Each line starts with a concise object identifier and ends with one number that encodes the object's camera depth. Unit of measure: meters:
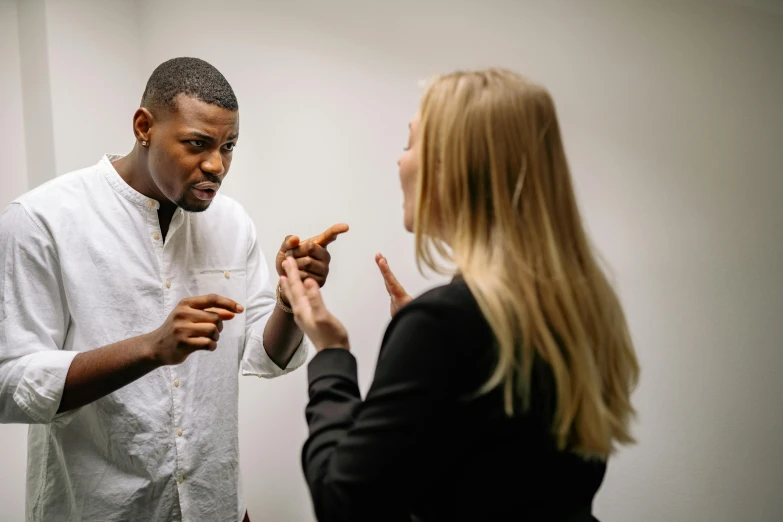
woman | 0.81
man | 1.32
